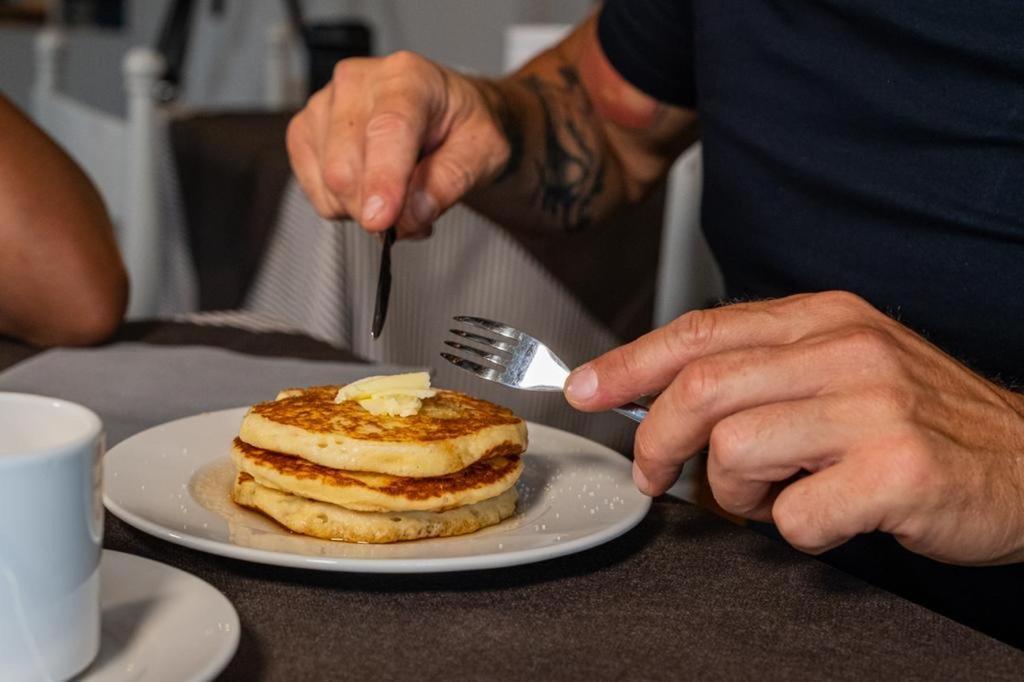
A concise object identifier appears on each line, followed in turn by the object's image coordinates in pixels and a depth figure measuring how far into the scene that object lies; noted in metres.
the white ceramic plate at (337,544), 0.54
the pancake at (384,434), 0.61
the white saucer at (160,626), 0.42
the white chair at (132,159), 2.01
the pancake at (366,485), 0.60
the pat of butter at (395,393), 0.65
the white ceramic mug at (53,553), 0.39
